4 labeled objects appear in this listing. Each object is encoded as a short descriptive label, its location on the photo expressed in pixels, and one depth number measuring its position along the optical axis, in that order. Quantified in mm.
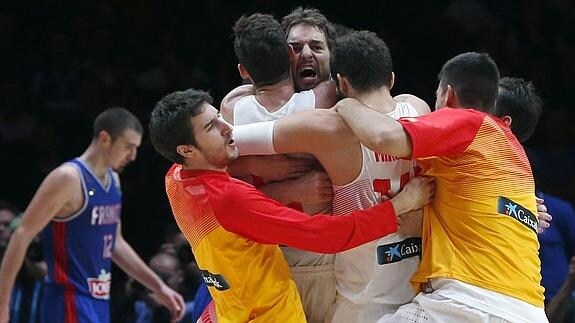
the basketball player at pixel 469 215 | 7555
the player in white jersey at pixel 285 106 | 8276
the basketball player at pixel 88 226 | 12977
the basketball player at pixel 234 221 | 7723
